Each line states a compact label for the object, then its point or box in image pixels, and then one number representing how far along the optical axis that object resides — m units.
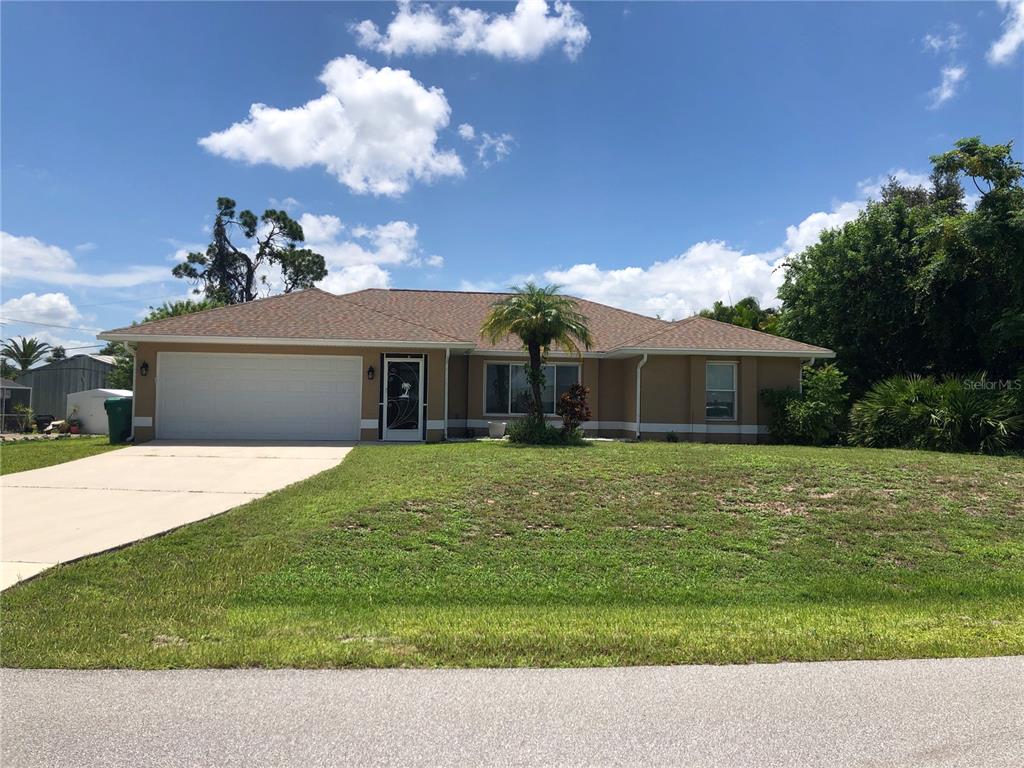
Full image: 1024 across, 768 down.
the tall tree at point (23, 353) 51.44
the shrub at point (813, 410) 18.69
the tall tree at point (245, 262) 49.91
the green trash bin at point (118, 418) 17.45
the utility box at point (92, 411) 29.59
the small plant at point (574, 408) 17.19
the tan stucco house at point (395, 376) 17.89
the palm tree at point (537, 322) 16.45
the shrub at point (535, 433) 16.50
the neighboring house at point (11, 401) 35.43
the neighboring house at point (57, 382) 47.12
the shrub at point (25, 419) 31.94
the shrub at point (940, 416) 16.12
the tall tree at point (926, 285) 18.91
